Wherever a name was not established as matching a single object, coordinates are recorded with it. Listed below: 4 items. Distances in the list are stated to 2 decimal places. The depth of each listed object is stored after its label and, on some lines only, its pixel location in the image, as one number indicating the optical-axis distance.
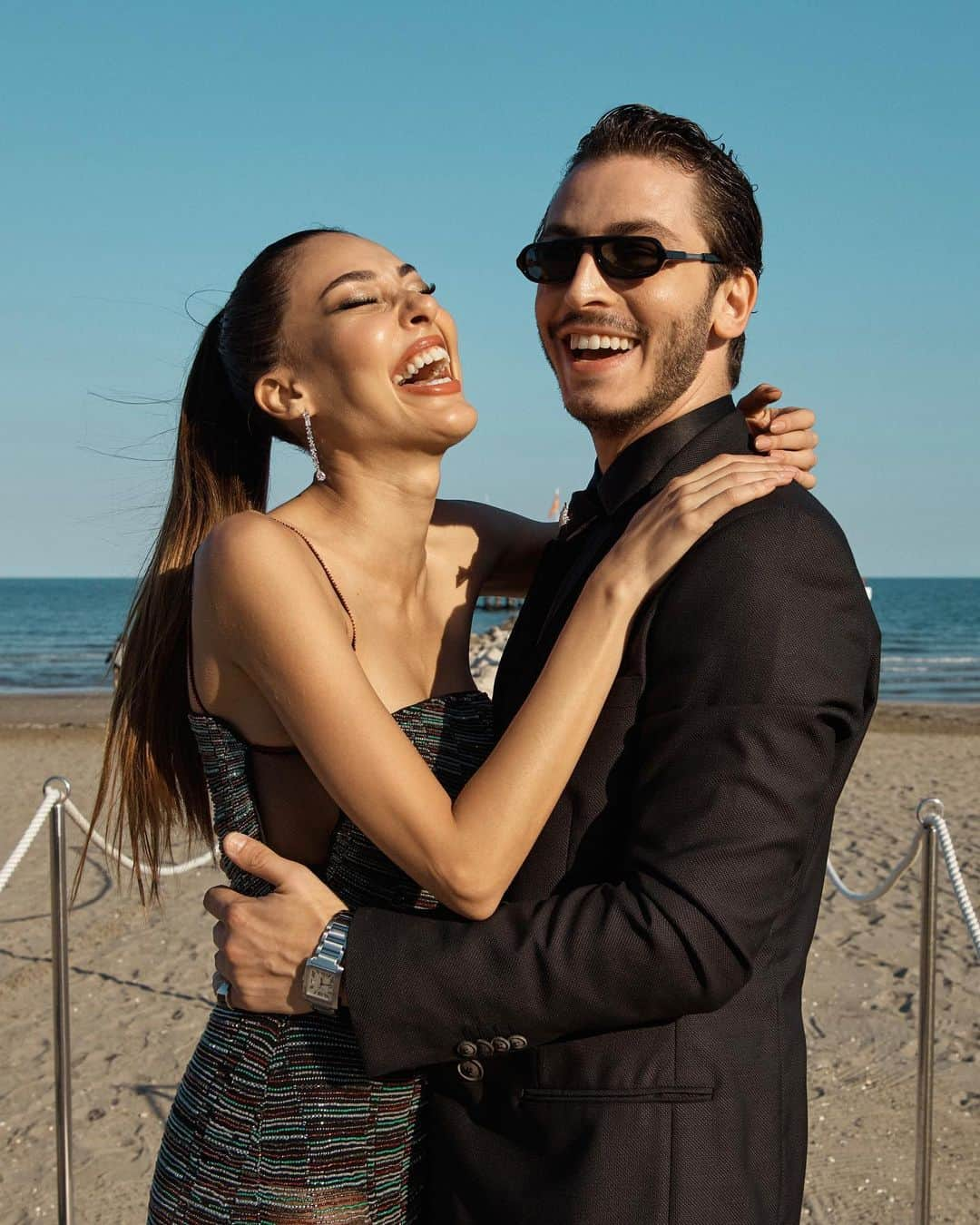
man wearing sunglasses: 2.04
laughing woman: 2.29
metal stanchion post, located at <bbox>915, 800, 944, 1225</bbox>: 4.76
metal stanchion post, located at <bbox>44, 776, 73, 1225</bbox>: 4.75
